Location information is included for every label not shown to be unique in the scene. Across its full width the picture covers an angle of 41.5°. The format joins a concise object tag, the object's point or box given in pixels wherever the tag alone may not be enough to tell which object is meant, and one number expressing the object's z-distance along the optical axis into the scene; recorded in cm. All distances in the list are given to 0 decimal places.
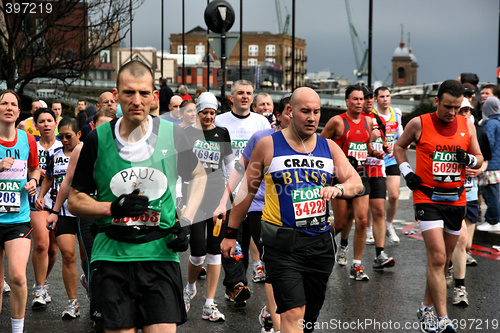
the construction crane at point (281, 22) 16354
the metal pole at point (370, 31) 2694
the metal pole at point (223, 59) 1440
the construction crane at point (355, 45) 16194
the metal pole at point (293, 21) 3616
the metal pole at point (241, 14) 4248
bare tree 2127
